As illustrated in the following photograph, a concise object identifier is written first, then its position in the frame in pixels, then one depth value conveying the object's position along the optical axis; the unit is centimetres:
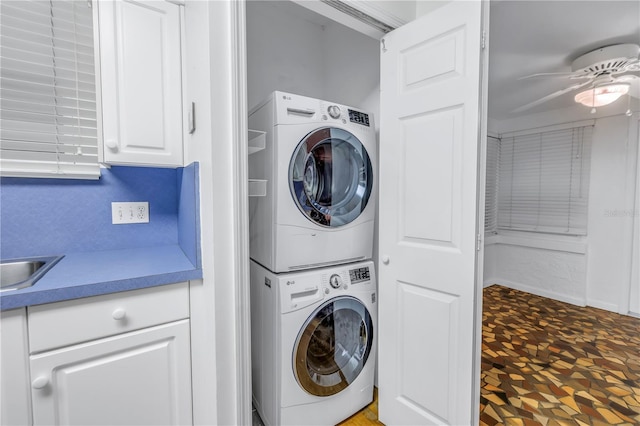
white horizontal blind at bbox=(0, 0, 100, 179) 126
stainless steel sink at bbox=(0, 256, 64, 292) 121
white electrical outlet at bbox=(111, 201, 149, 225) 149
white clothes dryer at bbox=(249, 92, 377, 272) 134
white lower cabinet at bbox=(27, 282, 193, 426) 89
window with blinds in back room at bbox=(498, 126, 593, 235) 312
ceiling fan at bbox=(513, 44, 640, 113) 184
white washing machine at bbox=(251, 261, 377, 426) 133
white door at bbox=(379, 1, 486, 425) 113
